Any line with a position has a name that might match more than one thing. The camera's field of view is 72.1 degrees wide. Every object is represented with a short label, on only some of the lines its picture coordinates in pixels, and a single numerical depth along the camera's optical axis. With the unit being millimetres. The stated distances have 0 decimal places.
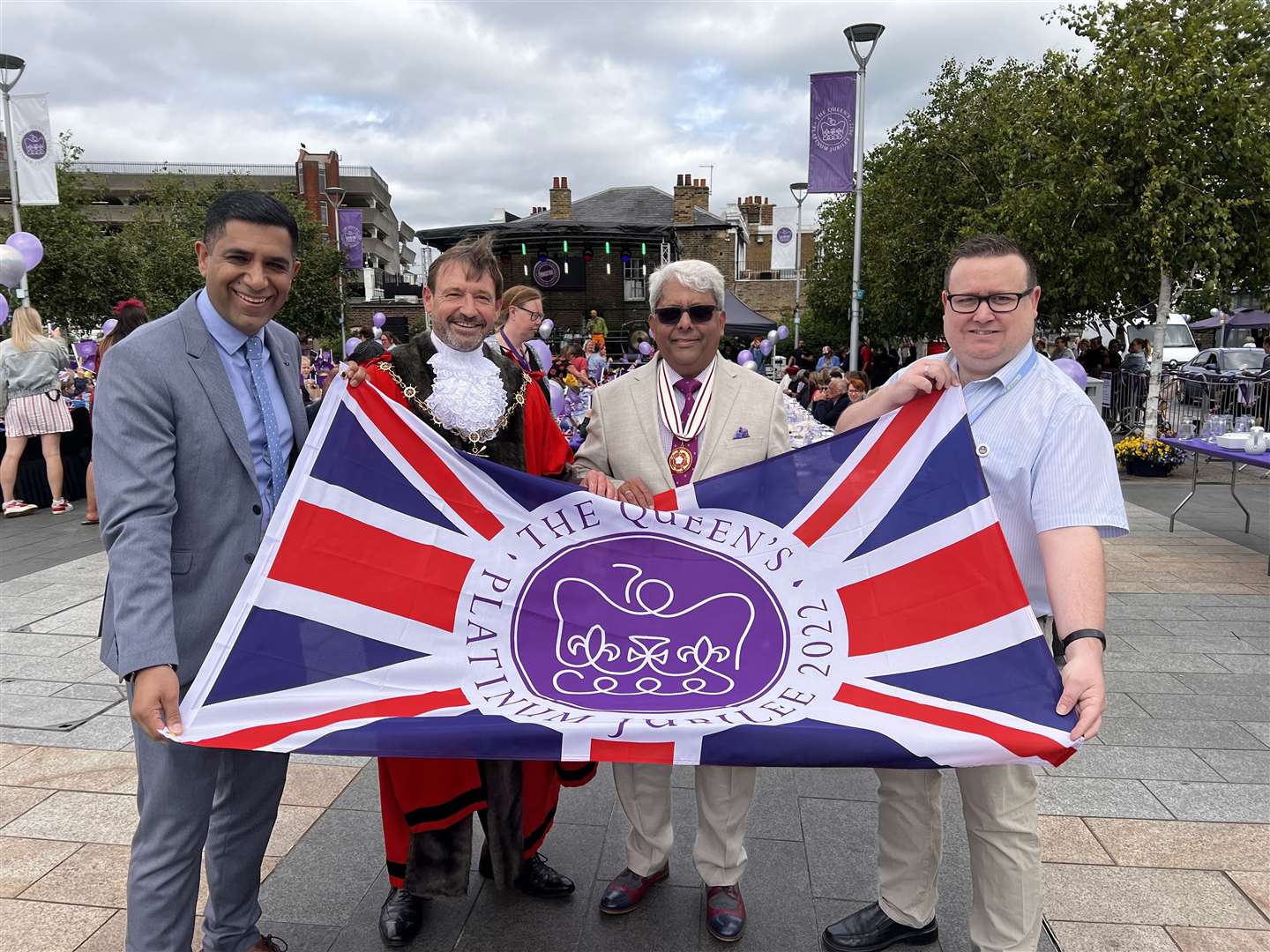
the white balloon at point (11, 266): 10203
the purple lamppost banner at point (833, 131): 15289
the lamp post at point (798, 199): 34944
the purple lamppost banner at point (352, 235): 34875
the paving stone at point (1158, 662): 4695
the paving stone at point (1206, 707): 4074
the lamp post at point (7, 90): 15070
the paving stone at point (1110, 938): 2473
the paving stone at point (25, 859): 2770
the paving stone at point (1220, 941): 2445
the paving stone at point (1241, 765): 3461
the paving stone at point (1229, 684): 4355
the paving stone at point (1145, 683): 4406
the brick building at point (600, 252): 39781
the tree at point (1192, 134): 10789
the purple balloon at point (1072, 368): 9895
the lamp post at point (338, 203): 36072
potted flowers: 11508
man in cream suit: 2617
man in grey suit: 1937
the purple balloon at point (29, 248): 11367
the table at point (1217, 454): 6457
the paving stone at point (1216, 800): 3178
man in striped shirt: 2037
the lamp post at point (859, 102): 15547
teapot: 6652
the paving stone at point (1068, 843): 2936
